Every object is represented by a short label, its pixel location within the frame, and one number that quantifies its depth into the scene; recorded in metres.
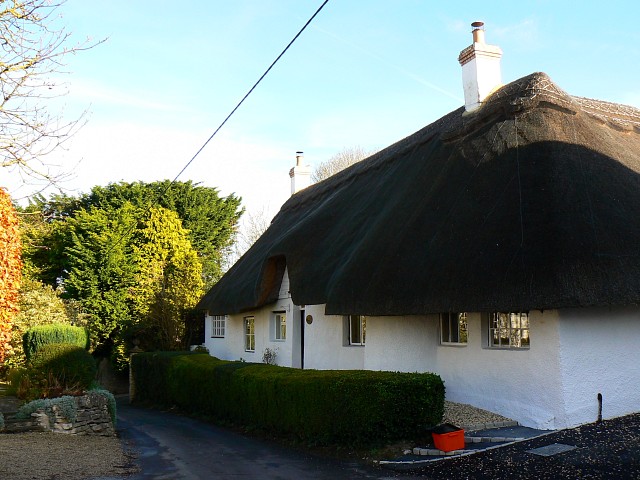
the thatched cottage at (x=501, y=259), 9.82
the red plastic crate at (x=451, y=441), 9.42
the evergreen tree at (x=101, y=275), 29.23
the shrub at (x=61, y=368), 14.12
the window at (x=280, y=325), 19.52
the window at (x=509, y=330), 10.80
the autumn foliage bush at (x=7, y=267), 14.27
